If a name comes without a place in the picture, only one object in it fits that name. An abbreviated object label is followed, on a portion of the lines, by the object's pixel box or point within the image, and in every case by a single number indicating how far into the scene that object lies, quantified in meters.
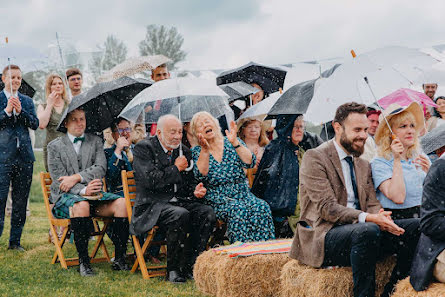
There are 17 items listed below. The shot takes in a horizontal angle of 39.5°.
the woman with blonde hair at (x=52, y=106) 8.45
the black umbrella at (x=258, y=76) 9.71
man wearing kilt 6.79
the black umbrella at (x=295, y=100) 6.72
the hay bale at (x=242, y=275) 5.42
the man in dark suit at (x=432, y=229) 3.83
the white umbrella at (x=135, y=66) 8.54
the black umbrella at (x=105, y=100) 7.44
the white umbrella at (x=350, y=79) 5.46
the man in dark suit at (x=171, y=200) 6.38
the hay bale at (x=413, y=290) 3.79
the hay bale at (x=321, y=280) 4.63
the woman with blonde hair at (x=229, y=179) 6.52
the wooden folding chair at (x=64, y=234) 7.09
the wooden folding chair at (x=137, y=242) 6.65
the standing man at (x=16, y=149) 8.00
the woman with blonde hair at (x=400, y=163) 4.95
